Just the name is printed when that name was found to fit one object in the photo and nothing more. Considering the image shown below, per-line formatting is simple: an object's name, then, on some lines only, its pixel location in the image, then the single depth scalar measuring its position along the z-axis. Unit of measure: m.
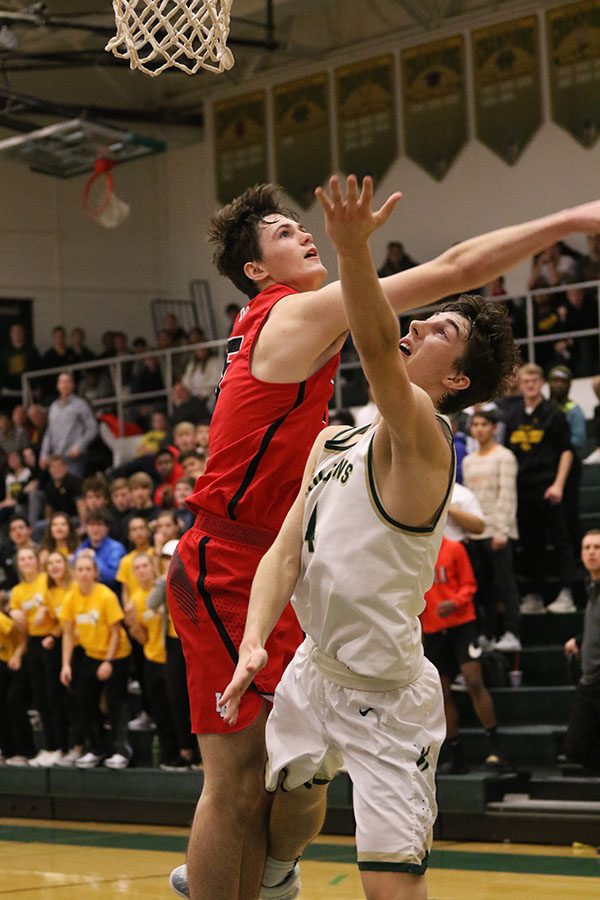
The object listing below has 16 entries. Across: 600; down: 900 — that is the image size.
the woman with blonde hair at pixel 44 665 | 11.29
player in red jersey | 3.99
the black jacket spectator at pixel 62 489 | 14.94
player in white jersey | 3.52
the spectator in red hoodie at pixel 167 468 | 13.50
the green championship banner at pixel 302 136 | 20.44
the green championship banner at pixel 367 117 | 19.77
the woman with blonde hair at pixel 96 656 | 10.77
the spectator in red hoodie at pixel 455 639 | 8.95
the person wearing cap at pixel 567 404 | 11.93
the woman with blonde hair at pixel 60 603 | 11.19
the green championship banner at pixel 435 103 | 18.98
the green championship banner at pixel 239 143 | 21.16
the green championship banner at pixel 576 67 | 17.50
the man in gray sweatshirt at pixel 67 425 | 16.92
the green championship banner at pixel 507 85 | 18.27
